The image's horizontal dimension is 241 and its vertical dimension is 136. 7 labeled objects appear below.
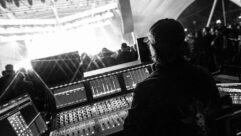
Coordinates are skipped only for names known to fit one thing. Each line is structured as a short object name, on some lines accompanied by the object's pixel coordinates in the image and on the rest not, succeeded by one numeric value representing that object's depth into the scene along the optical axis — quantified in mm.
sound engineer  1246
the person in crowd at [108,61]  6285
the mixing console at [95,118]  1786
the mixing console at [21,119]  1419
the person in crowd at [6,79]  3971
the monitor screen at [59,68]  2197
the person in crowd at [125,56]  6101
